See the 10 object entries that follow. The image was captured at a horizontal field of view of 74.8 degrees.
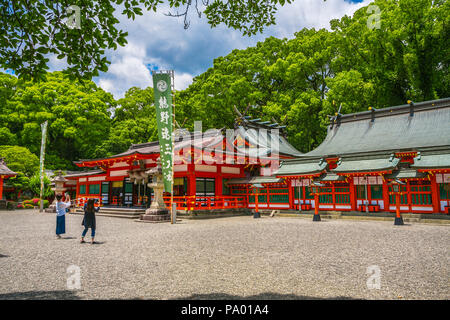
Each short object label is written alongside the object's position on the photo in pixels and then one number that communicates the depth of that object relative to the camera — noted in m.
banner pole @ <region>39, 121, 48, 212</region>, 23.94
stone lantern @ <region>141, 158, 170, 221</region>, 16.16
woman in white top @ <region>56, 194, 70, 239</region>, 10.20
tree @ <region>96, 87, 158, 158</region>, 35.75
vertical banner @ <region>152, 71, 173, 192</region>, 15.13
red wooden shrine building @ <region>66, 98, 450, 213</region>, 16.00
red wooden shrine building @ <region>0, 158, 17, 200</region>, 26.69
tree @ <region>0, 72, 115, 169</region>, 33.75
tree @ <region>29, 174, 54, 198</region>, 28.38
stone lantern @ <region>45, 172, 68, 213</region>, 23.63
